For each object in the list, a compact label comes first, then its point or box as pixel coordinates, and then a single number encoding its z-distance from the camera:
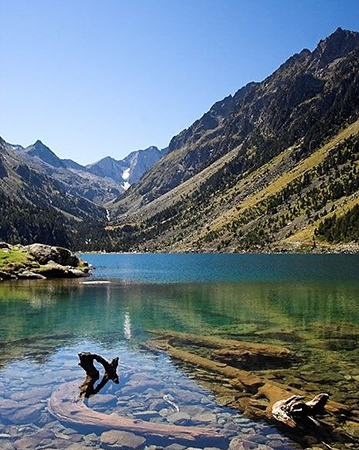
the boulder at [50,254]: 105.56
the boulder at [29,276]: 92.12
